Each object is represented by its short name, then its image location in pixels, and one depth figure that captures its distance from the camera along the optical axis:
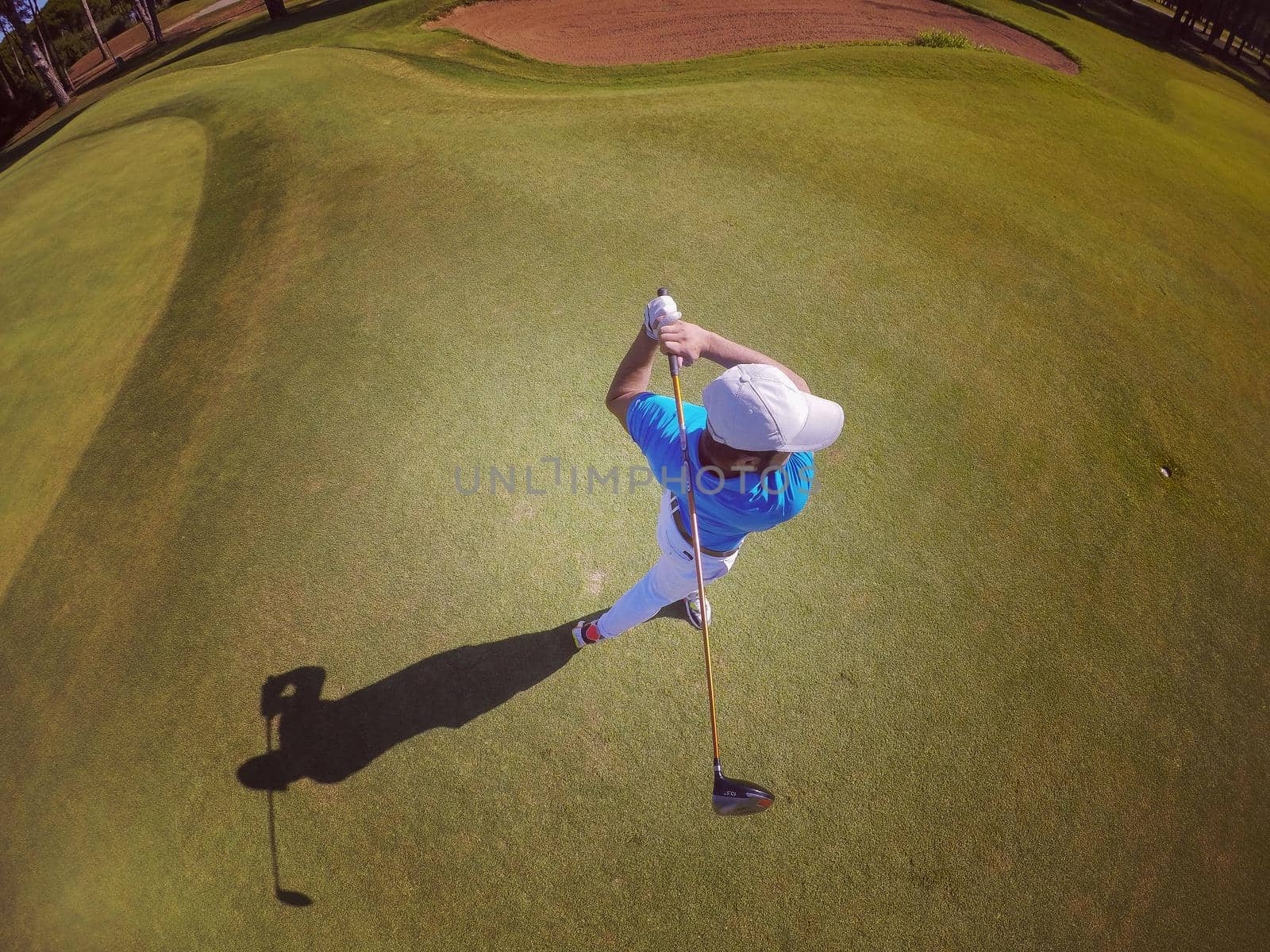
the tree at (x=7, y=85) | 18.83
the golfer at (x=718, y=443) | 2.13
